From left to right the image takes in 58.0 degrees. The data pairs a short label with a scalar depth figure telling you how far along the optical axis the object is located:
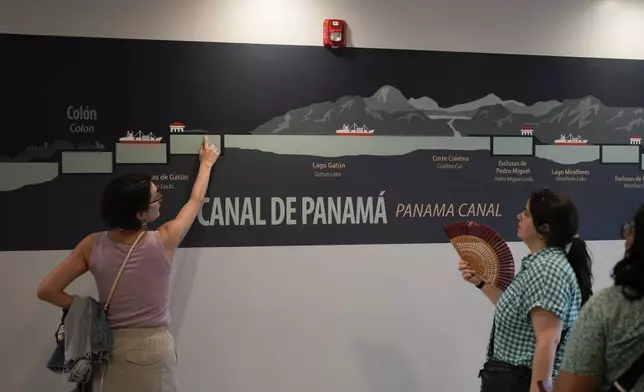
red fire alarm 2.93
